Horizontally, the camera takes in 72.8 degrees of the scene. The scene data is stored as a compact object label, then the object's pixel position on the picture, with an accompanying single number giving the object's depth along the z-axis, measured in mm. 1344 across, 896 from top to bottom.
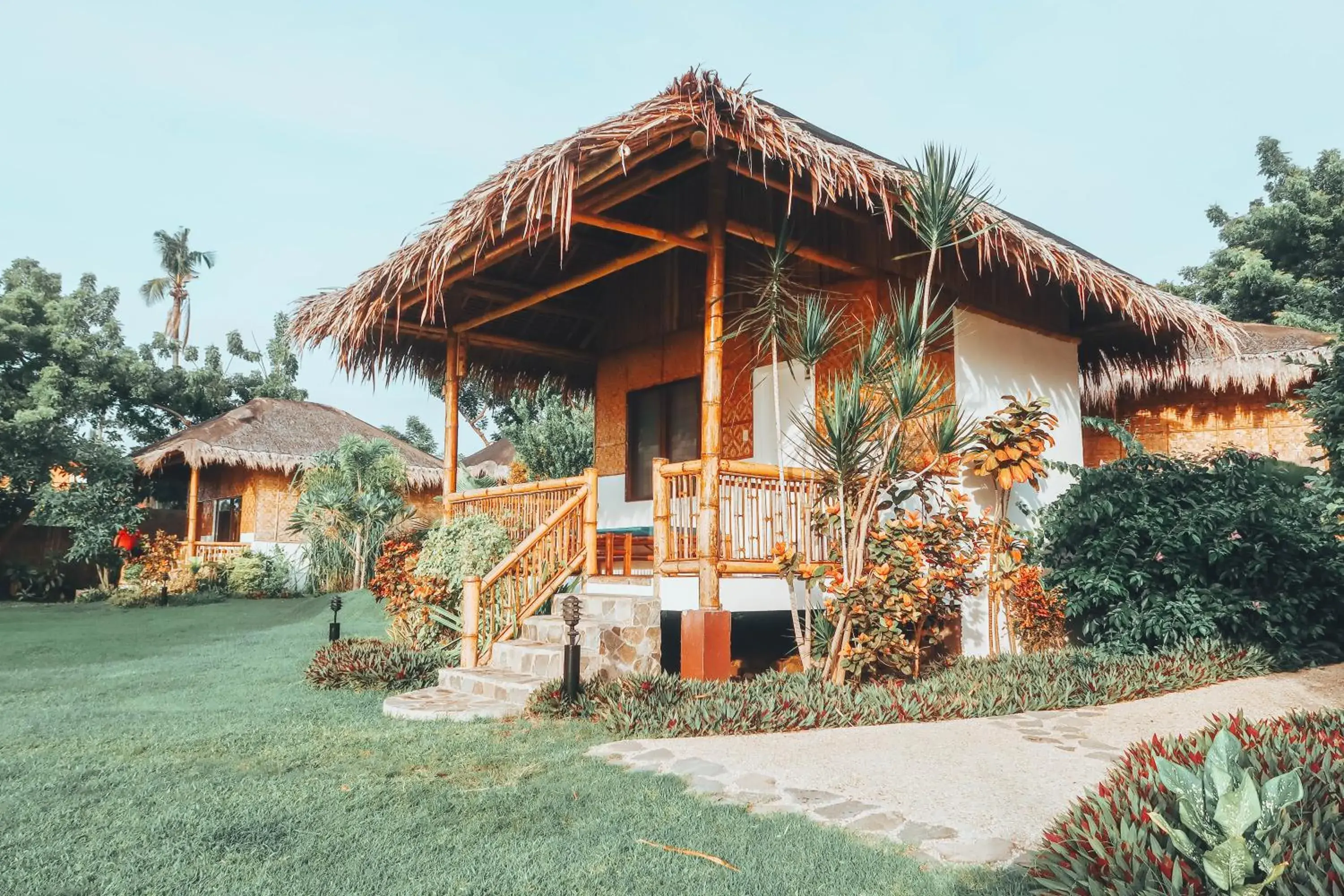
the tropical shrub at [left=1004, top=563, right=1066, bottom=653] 7594
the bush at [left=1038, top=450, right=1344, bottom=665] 6805
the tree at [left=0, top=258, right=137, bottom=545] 17078
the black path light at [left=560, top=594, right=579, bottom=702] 5719
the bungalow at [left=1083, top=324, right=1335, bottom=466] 11195
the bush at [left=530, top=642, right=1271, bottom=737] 5230
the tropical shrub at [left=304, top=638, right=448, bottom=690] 7074
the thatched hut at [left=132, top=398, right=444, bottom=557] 18359
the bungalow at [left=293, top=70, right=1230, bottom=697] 6055
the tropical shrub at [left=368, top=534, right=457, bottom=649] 8289
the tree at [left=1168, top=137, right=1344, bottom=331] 18000
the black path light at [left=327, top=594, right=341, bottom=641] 8742
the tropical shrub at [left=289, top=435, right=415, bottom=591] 16828
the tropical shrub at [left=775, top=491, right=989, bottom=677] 5941
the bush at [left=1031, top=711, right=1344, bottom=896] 2174
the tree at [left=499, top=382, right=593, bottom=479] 16891
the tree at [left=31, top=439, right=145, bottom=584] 17391
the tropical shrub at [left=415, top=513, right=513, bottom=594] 8125
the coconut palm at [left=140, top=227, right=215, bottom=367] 32375
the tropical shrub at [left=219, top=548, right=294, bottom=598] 17312
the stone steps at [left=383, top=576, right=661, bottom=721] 6121
